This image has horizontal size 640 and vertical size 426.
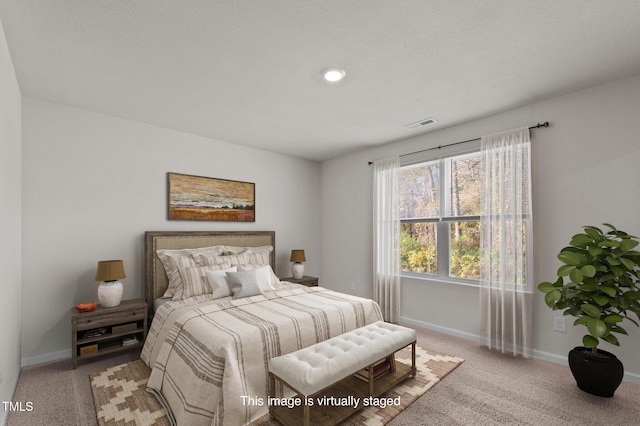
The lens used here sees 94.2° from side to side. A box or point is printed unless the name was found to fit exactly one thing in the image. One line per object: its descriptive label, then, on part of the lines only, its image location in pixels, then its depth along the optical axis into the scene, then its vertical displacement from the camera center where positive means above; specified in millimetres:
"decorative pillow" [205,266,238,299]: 3188 -720
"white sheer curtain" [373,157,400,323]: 4176 -305
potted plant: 2186 -619
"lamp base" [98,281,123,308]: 2920 -745
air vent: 3479 +1122
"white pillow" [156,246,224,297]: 3336 -526
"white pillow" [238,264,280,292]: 3420 -700
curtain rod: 2949 +891
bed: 1928 -940
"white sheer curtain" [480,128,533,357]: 3020 -312
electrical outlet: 2819 -1040
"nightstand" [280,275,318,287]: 4425 -961
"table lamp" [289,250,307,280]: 4574 -728
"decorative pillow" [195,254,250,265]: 3502 -503
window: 3596 -12
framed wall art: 3770 +258
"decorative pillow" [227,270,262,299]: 3173 -725
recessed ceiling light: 2393 +1176
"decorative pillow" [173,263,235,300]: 3199 -710
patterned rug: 2000 -1366
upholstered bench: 1854 -1016
